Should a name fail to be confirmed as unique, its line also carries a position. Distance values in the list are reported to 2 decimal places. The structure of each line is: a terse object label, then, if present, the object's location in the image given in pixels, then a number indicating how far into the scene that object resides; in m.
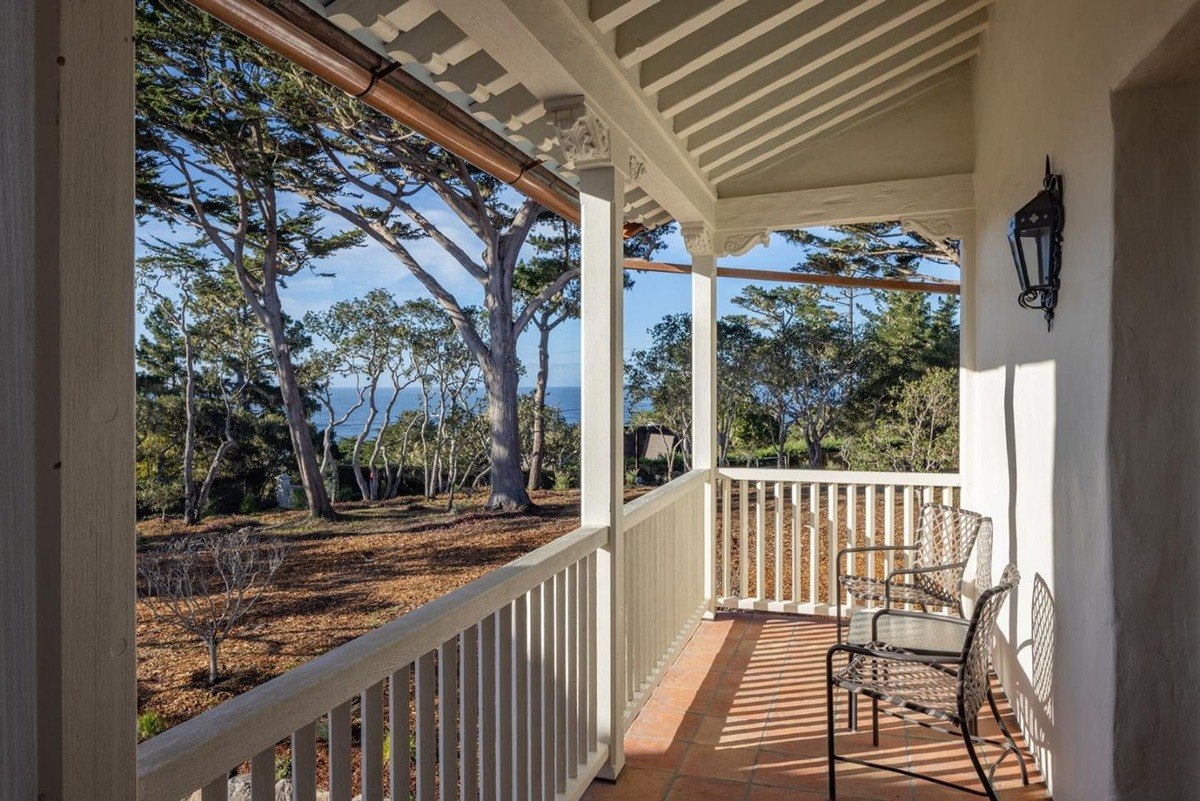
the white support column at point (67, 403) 0.70
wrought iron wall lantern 2.22
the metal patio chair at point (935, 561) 3.22
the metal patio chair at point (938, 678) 2.19
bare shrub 5.99
